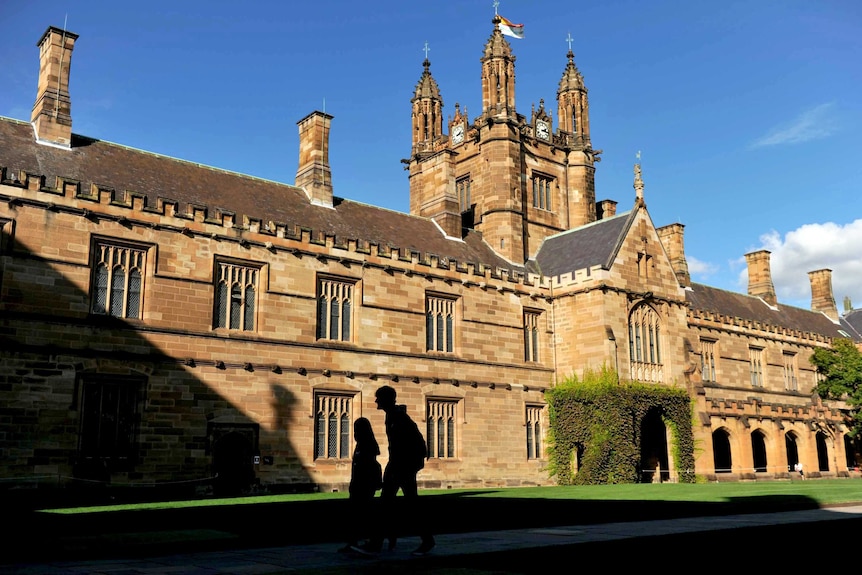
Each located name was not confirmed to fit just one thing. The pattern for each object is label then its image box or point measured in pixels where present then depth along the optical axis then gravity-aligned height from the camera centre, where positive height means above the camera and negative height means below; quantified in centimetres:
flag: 4041 +2117
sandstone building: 2134 +445
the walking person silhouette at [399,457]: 957 -14
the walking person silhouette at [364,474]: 965 -34
